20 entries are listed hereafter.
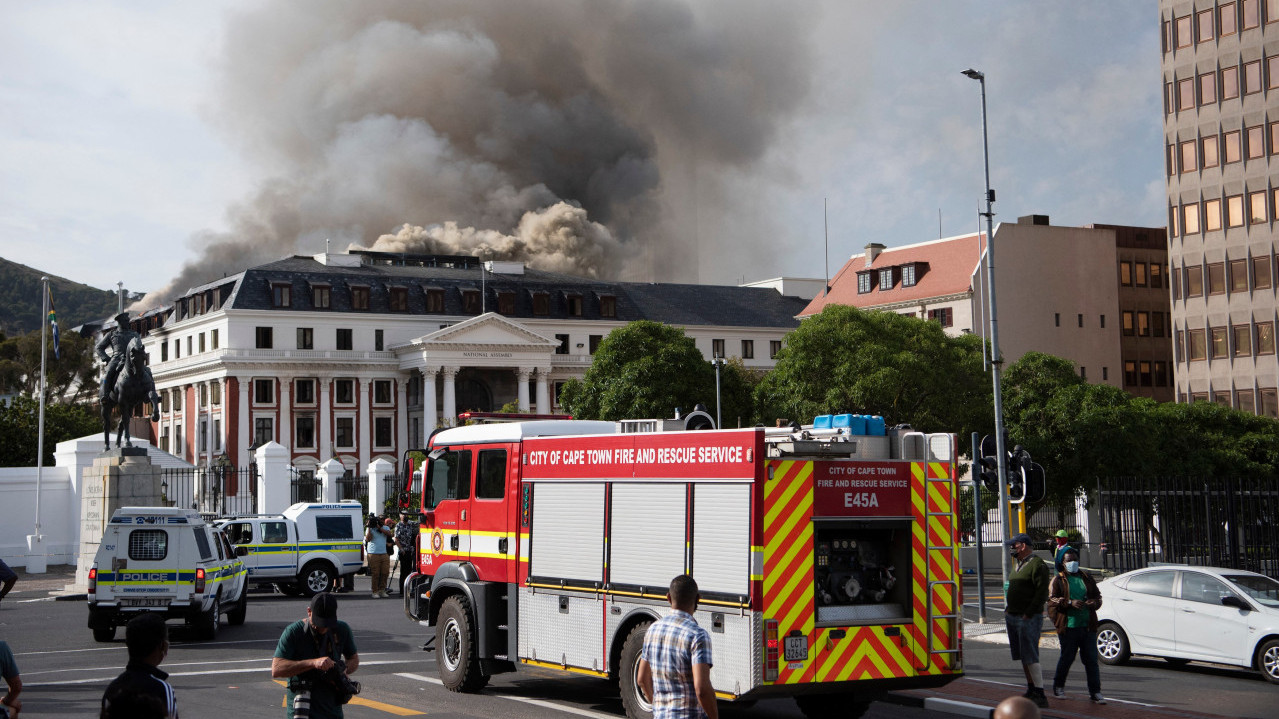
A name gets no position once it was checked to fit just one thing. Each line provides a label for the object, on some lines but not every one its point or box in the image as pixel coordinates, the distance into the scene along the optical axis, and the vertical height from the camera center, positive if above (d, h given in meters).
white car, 17.62 -2.29
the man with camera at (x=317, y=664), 8.62 -1.29
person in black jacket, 6.75 -1.09
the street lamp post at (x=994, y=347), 23.97 +2.08
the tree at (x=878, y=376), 51.97 +3.16
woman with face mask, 15.35 -1.89
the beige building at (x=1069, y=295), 79.06 +9.54
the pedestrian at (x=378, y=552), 30.59 -2.04
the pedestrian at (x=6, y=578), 15.11 -1.24
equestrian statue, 31.20 +2.21
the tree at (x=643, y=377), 66.69 +4.16
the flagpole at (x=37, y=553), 42.34 -2.68
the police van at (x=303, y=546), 31.64 -1.96
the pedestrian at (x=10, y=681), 8.55 -1.38
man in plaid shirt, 8.19 -1.22
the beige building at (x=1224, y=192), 55.69 +11.16
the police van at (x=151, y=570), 20.92 -1.63
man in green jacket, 14.84 -1.76
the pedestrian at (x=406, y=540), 29.73 -1.72
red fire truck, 11.93 -0.94
